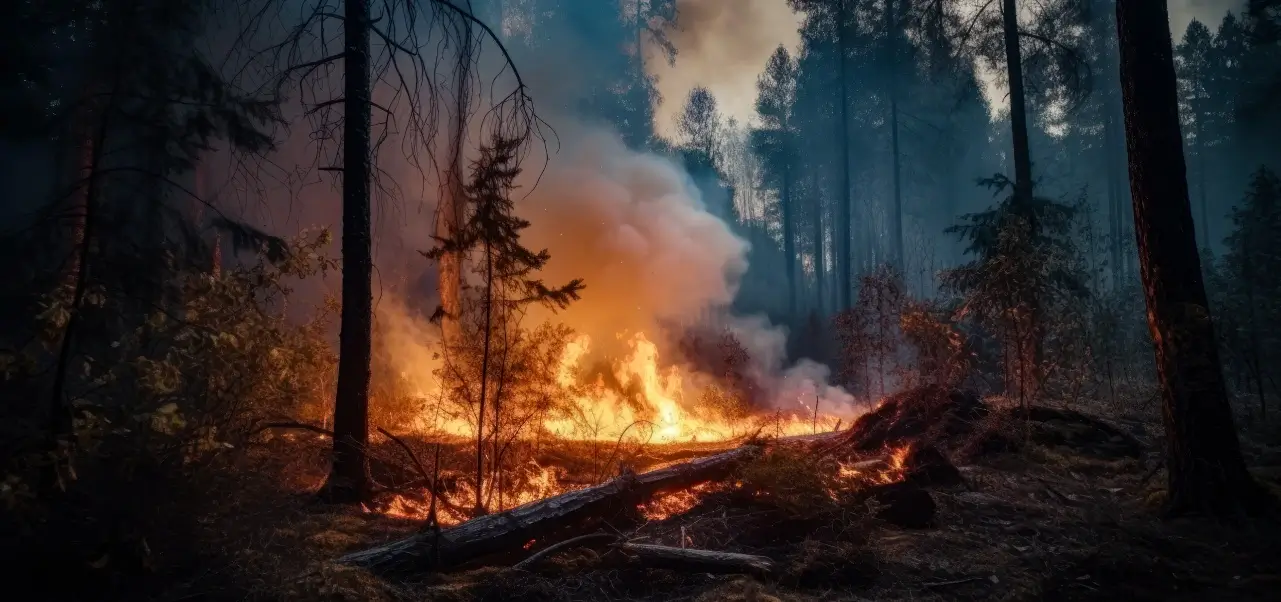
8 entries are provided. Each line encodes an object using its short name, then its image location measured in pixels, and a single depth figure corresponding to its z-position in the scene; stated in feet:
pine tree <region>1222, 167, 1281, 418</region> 51.69
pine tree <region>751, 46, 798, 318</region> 122.72
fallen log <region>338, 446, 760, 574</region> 16.40
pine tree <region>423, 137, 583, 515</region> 25.25
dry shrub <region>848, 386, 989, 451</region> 30.86
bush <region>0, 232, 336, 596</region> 13.74
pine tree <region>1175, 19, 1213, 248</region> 126.82
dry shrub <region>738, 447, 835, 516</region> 19.39
